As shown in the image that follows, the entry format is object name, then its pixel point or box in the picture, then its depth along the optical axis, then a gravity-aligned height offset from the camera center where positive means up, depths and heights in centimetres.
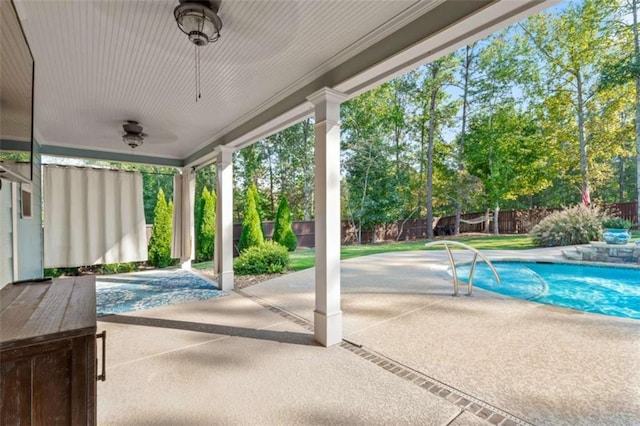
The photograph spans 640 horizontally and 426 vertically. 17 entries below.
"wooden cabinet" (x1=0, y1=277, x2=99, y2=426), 101 -55
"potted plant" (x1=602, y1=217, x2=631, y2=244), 707 -50
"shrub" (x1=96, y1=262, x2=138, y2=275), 780 -142
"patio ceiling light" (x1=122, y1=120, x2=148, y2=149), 430 +119
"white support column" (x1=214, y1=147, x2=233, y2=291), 512 -11
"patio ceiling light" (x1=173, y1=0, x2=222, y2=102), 189 +125
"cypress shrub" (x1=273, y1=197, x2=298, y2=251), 1067 -53
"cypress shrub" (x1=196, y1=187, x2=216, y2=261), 943 -48
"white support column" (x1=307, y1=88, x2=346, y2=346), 289 -2
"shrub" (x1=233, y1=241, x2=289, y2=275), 656 -107
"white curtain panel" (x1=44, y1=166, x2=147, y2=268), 536 -4
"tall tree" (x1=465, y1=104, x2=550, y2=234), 1312 +250
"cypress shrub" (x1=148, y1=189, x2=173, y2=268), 825 -63
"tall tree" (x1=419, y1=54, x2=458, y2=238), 1328 +530
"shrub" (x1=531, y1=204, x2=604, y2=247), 876 -52
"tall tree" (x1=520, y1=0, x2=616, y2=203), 1055 +603
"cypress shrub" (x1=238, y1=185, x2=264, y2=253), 928 -42
